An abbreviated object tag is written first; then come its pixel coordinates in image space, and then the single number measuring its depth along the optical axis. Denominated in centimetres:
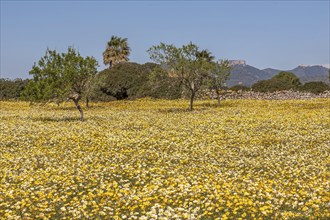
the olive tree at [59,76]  3600
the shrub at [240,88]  8660
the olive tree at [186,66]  4753
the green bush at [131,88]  7431
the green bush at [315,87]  8375
